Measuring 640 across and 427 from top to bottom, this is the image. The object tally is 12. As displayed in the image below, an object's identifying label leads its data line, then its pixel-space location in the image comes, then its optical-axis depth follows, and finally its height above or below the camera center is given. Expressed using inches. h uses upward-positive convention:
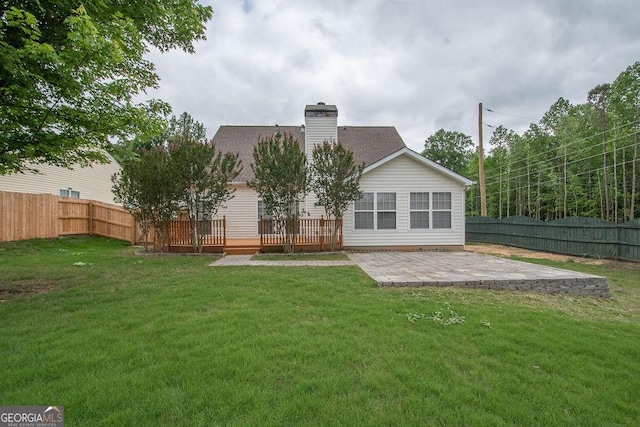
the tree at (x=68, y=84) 165.5 +87.0
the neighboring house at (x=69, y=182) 574.6 +85.0
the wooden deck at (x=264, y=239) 426.9 -29.1
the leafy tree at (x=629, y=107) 749.8 +297.4
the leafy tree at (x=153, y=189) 386.9 +41.6
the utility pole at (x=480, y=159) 665.4 +134.3
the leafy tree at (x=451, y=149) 1632.6 +391.0
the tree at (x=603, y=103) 810.2 +341.8
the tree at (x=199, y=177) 379.6 +56.8
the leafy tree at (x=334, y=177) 399.9 +57.2
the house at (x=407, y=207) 476.7 +19.0
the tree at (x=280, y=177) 380.5 +55.2
